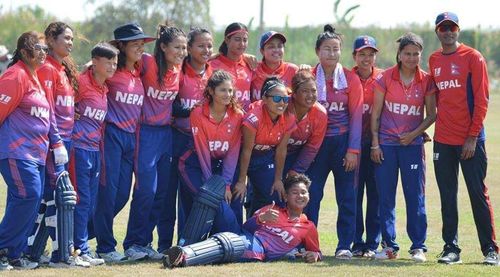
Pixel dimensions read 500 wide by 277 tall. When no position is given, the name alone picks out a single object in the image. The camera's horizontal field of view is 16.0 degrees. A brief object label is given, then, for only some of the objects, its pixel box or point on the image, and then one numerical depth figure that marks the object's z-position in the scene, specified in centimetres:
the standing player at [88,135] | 1567
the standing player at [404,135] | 1680
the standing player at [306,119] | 1677
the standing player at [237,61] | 1746
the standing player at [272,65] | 1747
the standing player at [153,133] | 1650
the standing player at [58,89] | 1528
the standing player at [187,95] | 1703
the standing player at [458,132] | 1625
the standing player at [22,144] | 1463
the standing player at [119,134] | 1620
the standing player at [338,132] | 1716
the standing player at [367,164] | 1761
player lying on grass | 1594
